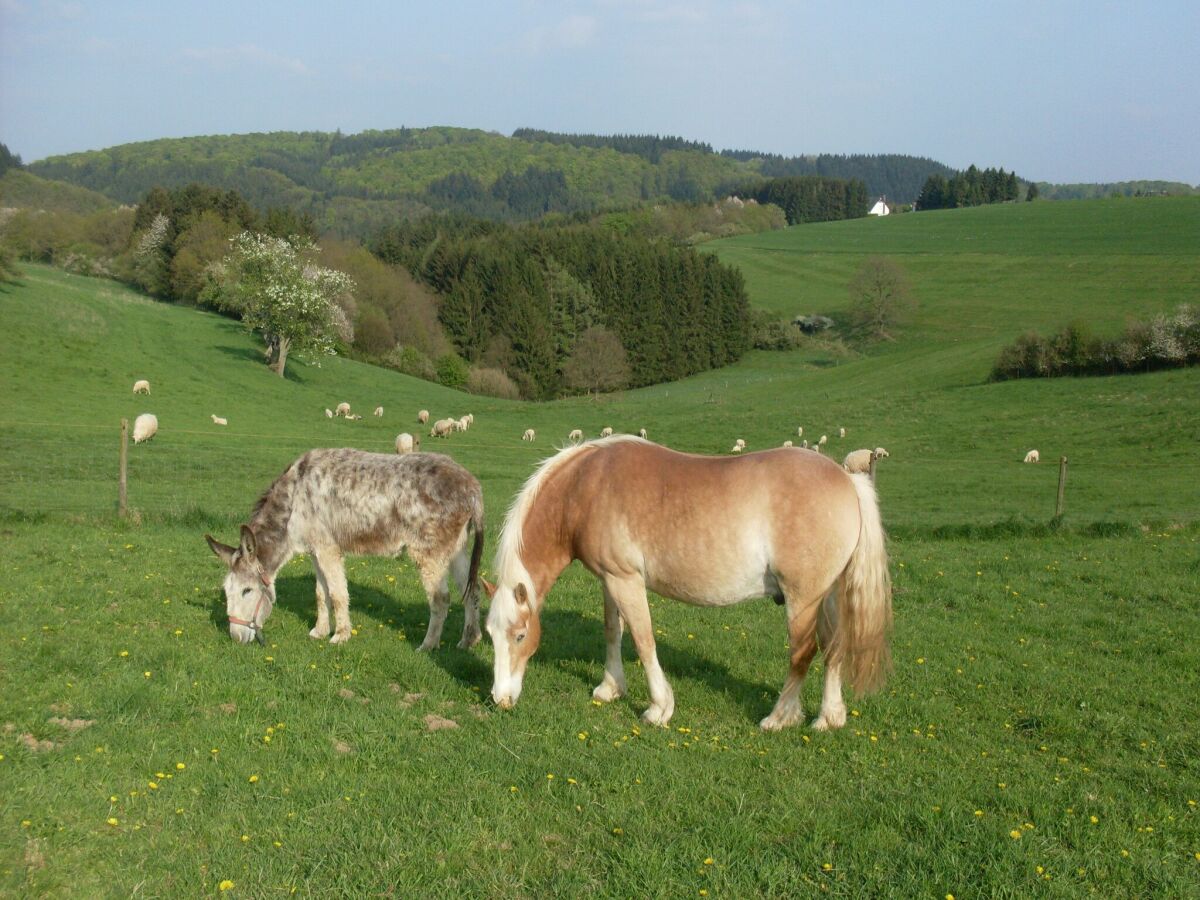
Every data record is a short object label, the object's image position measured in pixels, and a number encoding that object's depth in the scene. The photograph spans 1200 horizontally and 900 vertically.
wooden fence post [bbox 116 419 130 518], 15.95
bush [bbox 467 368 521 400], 76.36
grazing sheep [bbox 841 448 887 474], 32.50
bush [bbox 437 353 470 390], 76.50
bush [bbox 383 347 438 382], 74.94
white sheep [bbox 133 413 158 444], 33.12
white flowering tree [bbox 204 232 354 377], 56.41
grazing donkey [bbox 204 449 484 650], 9.11
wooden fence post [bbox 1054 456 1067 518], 19.25
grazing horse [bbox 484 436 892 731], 7.21
